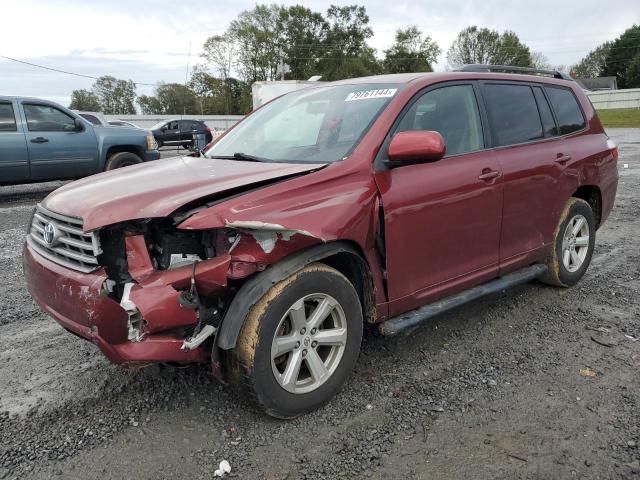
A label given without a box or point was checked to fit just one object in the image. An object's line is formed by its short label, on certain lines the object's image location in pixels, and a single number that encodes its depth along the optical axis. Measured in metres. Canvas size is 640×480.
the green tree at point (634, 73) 80.00
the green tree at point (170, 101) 68.62
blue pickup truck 9.41
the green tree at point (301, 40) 71.94
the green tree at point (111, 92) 67.81
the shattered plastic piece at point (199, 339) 2.46
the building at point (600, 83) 82.81
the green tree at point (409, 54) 80.12
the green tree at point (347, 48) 71.91
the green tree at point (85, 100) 63.88
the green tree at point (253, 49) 68.62
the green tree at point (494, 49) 88.12
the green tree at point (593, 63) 94.19
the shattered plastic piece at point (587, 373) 3.23
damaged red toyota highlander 2.45
